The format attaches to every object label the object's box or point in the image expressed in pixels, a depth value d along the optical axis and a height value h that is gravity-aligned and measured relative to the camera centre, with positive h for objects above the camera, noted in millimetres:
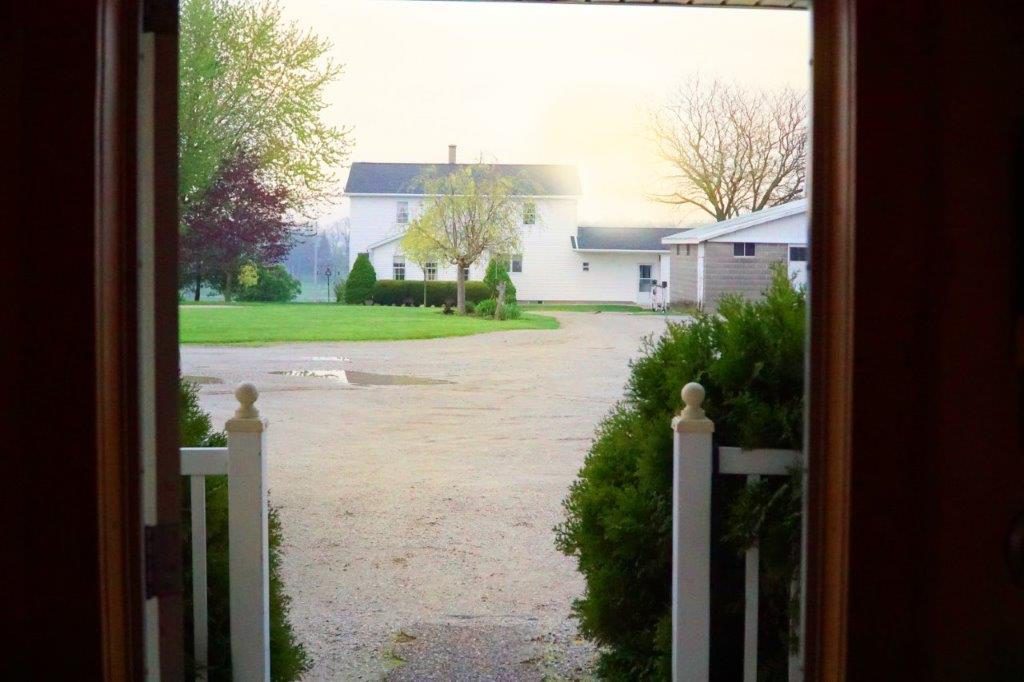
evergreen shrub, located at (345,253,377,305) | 17609 +526
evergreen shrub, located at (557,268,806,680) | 2434 -433
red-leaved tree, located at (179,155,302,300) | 8539 +778
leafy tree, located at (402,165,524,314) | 16989 +1663
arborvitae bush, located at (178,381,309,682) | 2594 -715
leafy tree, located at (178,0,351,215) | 7316 +1757
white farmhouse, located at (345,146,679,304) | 16047 +1176
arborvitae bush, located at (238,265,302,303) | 11938 +319
